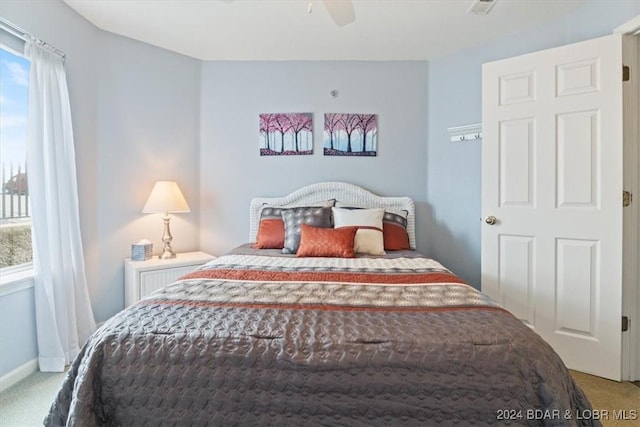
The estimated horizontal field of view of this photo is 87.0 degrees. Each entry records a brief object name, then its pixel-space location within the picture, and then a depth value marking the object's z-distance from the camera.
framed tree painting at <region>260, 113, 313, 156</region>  3.45
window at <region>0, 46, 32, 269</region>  2.22
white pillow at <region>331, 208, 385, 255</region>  2.68
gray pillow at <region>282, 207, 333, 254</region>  2.75
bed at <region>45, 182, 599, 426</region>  1.10
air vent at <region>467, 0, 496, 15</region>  2.33
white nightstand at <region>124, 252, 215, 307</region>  2.80
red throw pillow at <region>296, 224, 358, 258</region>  2.50
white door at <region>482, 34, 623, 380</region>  2.14
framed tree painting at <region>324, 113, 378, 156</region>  3.42
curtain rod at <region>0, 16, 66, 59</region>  2.03
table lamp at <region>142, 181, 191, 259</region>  2.97
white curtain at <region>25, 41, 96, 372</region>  2.22
